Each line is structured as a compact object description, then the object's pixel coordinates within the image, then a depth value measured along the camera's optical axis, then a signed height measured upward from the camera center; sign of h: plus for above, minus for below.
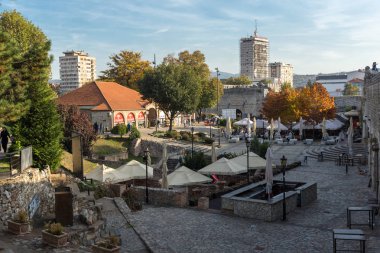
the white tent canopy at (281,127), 45.78 -1.33
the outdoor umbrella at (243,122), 49.43 -0.78
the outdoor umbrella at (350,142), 26.97 -1.82
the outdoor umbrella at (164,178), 19.23 -2.99
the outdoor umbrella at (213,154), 26.48 -2.53
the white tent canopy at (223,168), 21.08 -2.82
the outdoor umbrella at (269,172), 15.90 -2.28
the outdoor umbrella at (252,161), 23.06 -2.65
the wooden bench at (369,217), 13.45 -3.40
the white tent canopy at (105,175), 20.55 -3.06
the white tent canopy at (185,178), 19.31 -3.03
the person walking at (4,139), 20.06 -1.12
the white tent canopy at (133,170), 21.03 -2.88
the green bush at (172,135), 43.41 -2.06
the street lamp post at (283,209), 15.05 -3.51
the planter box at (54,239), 10.77 -3.33
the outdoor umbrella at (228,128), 45.41 -1.39
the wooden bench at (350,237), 10.62 -3.25
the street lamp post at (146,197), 18.47 -3.73
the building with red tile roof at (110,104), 46.28 +1.56
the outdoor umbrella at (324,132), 40.53 -1.69
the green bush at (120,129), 41.03 -1.34
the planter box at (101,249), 9.87 -3.31
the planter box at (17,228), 11.75 -3.29
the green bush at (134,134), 40.34 -1.83
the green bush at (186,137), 42.81 -2.25
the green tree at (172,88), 44.85 +3.21
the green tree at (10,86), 15.38 +1.25
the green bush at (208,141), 42.12 -2.65
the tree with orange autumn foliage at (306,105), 46.81 +1.24
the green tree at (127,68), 67.38 +8.20
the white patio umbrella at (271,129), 41.94 -1.42
